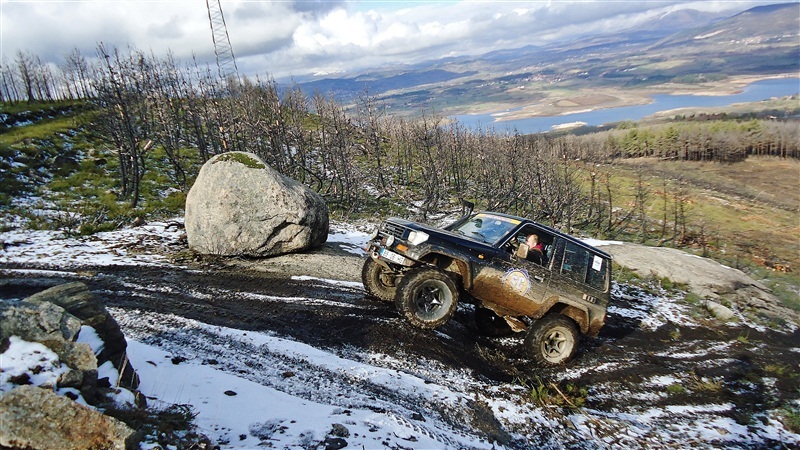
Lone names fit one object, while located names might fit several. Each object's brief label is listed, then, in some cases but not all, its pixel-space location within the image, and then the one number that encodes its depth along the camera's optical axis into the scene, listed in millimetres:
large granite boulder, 11273
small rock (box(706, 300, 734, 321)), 11422
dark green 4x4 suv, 7234
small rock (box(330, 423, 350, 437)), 4311
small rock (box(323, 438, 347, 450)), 4066
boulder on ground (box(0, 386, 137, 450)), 2994
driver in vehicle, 7668
